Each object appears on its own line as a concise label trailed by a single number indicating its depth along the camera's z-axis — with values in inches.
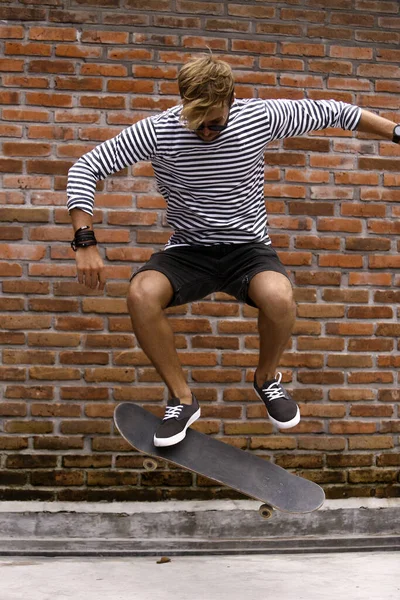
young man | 129.0
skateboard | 137.9
